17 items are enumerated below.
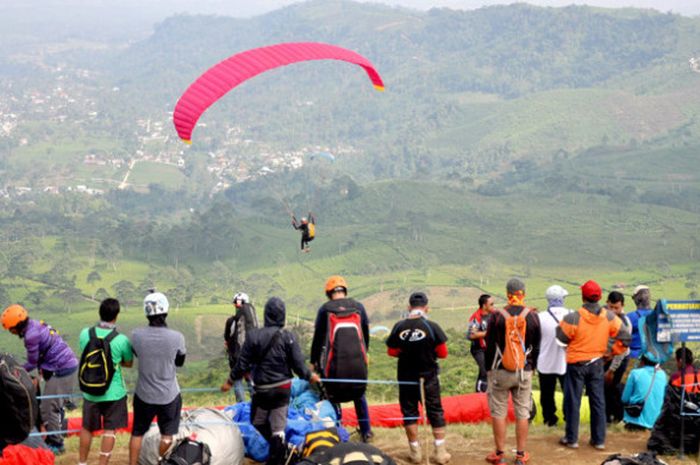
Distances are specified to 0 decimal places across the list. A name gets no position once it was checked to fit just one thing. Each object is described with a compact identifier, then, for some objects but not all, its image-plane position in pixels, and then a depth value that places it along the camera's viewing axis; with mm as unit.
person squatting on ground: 18304
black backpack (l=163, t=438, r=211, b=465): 14378
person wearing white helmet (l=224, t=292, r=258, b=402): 19517
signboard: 16143
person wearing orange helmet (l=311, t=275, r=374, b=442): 16003
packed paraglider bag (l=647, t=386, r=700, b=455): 16469
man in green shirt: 14479
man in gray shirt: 14424
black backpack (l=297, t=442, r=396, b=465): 12511
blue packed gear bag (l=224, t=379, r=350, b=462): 15832
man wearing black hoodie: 15186
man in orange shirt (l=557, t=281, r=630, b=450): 17076
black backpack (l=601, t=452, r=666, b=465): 13647
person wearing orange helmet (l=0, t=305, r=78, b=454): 16034
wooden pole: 15787
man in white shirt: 18273
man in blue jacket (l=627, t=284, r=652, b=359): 18849
